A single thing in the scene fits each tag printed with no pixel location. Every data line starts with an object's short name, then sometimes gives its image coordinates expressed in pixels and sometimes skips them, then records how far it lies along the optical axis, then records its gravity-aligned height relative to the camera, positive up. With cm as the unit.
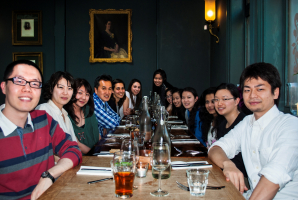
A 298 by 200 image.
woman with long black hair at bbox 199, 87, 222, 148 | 274 -24
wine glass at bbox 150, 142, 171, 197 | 105 -23
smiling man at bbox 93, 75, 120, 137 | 298 -9
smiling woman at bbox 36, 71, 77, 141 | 208 +3
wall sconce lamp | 485 +159
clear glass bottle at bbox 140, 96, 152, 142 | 237 -22
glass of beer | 95 -30
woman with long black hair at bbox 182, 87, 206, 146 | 325 -17
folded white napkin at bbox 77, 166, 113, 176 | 119 -35
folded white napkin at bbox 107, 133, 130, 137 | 231 -34
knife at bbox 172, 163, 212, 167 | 132 -34
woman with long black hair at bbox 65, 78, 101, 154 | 260 -19
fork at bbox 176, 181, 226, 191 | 102 -36
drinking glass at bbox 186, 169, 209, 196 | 97 -32
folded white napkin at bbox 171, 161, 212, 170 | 128 -34
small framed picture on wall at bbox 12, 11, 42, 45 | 585 +152
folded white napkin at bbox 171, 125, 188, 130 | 281 -34
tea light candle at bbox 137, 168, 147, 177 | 116 -33
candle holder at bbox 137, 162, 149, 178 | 116 -32
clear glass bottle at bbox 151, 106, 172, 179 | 162 -22
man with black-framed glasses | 124 -23
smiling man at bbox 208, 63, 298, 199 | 115 -25
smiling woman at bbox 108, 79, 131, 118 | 461 -3
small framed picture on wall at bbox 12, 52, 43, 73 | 589 +90
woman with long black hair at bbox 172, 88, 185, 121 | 434 -11
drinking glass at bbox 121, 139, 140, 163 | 117 -23
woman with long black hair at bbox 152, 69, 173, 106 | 529 +25
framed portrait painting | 582 +135
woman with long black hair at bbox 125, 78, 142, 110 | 525 +5
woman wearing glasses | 232 -7
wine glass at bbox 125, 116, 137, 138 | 239 -25
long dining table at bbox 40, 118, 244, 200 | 95 -36
